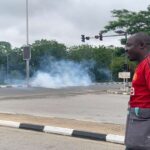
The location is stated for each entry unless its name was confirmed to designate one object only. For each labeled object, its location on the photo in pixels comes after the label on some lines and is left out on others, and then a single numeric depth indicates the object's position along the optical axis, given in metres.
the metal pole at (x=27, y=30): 47.35
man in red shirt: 4.23
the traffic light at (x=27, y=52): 44.62
